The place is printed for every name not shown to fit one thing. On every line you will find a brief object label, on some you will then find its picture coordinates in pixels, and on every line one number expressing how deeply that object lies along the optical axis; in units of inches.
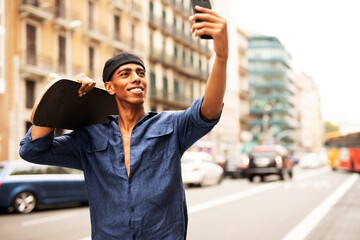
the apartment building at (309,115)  4719.5
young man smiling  80.6
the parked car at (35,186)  464.4
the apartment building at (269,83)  3816.4
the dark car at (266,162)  930.1
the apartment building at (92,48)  956.0
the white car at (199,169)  814.5
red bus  1220.5
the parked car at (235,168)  1160.2
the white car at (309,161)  1932.8
